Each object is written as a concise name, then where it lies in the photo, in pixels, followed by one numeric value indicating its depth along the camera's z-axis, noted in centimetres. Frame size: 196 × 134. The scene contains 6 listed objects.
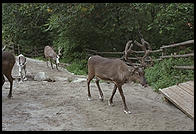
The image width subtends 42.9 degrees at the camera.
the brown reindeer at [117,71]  543
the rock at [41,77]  925
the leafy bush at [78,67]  1233
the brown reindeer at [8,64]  615
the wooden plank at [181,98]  488
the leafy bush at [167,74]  720
